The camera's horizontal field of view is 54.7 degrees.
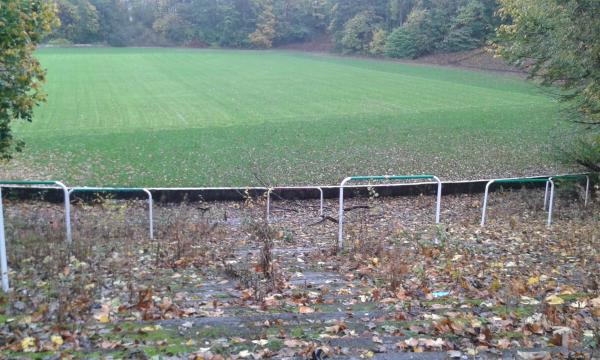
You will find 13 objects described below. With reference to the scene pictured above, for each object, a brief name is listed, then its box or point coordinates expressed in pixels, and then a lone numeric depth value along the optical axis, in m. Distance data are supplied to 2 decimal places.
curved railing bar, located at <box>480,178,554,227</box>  11.80
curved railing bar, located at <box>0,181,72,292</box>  5.86
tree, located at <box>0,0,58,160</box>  9.95
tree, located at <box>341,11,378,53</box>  85.43
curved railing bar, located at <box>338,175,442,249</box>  9.02
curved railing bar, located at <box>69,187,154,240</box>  10.67
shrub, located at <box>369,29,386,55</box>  80.25
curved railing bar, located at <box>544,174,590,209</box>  13.54
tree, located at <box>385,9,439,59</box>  73.69
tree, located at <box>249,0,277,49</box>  100.25
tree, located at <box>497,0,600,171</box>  11.77
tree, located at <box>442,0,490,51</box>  69.56
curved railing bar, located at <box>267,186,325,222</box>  14.20
